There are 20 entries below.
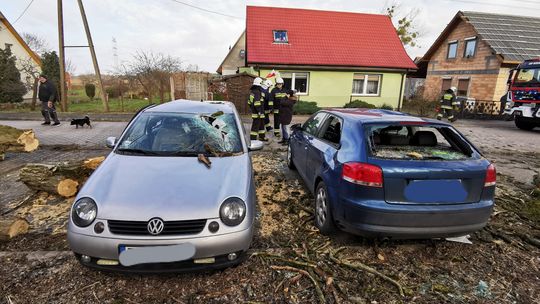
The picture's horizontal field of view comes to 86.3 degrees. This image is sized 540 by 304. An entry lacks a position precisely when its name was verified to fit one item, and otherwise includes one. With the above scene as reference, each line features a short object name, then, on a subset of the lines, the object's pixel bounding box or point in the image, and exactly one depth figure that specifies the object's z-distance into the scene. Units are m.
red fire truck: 11.55
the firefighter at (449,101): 12.17
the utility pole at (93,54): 13.59
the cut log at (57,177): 4.07
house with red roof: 16.69
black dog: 9.81
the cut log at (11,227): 3.03
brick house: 17.86
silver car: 2.18
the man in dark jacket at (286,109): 7.94
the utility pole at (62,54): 13.53
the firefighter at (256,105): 7.81
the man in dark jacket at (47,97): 9.67
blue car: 2.60
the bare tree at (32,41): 34.59
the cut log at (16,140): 6.04
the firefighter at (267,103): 8.39
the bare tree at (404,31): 31.20
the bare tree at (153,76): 16.38
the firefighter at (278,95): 8.07
